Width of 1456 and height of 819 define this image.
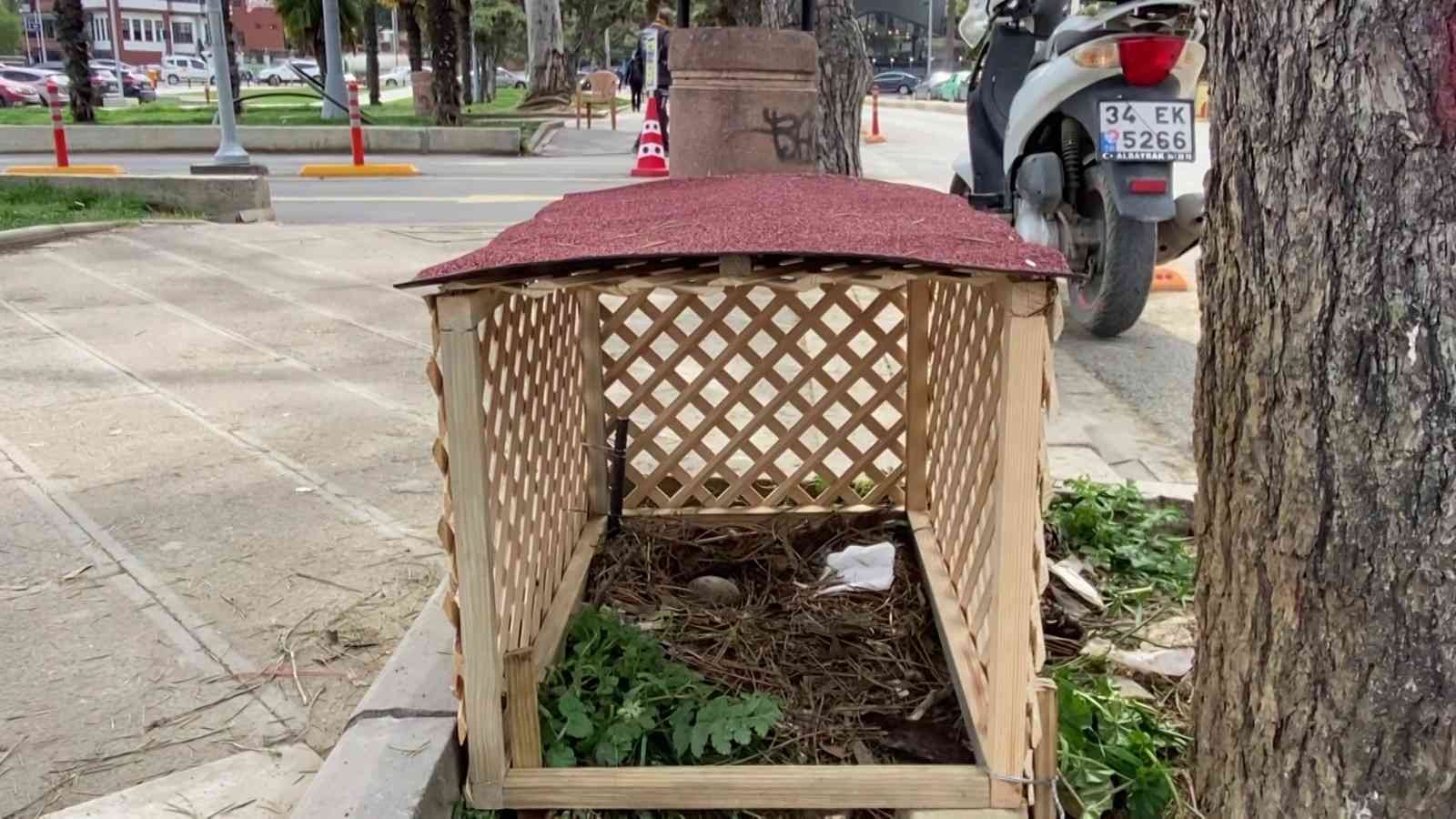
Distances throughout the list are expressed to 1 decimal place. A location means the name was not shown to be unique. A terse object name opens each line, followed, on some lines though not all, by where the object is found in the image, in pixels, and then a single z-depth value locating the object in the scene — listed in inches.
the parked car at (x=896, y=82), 2107.8
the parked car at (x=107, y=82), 1641.4
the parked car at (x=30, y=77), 1537.6
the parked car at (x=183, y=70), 2576.3
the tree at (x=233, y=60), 1075.3
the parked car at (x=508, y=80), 2415.1
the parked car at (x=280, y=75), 2393.0
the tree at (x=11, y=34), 2795.3
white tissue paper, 115.8
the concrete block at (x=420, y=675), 87.7
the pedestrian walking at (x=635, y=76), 1066.7
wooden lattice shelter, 73.3
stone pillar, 236.4
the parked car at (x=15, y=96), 1486.2
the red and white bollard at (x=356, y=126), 550.9
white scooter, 186.2
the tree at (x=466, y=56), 1316.6
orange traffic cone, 524.7
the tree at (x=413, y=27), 1121.1
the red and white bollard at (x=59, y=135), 523.8
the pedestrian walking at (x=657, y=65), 558.7
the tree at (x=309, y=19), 1311.5
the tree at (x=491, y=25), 1749.5
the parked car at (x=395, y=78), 2582.2
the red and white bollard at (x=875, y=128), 805.9
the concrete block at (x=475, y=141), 687.7
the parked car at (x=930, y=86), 1774.1
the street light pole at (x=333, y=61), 776.9
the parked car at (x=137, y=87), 1697.8
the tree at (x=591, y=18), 1940.2
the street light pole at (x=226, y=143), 423.5
